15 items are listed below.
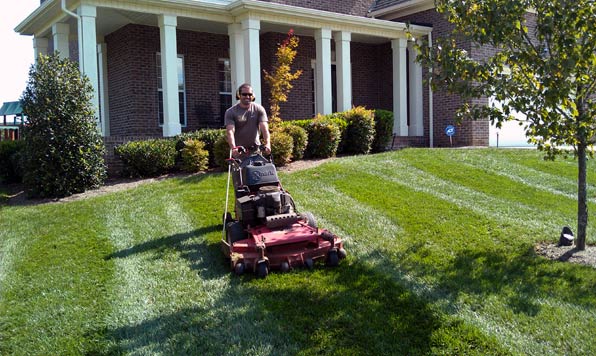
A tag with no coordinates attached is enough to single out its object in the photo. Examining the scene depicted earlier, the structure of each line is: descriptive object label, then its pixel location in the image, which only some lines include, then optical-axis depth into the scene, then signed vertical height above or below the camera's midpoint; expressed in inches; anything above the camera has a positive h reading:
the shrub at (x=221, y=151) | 414.6 -3.4
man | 251.1 +11.1
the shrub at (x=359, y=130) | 498.9 +11.1
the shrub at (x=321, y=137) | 468.1 +5.3
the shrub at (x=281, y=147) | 419.2 -1.7
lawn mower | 209.0 -33.4
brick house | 495.5 +93.2
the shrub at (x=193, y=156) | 417.4 -6.4
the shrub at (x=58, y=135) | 383.6 +10.6
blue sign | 616.7 +11.3
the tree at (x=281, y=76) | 477.7 +57.7
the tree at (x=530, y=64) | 205.8 +28.4
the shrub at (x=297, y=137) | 447.2 +5.7
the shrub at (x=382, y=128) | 525.7 +13.0
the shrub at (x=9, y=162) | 485.4 -8.8
